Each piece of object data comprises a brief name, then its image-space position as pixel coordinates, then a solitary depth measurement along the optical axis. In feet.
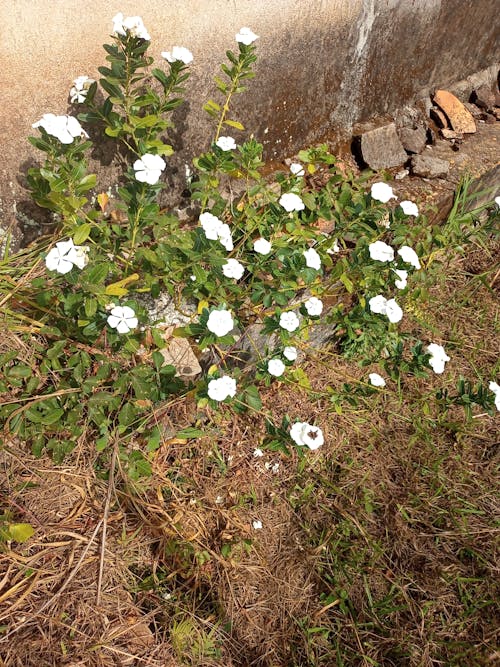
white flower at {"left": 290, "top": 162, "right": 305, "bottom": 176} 6.75
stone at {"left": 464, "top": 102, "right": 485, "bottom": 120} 11.22
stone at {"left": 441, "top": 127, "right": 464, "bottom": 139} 10.34
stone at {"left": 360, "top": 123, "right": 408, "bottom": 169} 9.23
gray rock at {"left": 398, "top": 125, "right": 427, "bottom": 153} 9.75
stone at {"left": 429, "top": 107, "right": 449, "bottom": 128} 10.55
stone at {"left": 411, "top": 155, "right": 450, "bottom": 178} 9.33
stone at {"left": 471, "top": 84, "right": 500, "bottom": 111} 11.34
